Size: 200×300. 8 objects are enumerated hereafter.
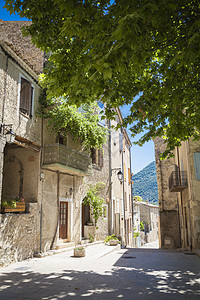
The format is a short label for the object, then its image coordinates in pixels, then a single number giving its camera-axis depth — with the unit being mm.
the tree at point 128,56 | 3764
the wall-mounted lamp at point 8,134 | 8914
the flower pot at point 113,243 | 14794
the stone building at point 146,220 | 36019
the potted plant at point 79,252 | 10414
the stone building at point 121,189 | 19062
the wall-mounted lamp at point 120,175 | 15958
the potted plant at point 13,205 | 9034
